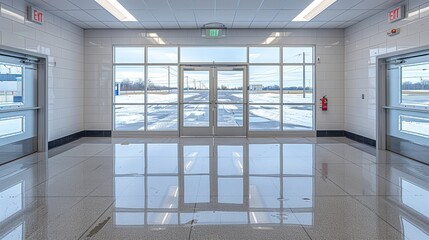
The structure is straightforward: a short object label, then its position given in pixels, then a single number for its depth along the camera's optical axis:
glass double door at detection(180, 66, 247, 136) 10.20
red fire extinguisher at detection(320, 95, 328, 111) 9.96
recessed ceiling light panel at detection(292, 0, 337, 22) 7.57
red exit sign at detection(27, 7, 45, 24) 6.97
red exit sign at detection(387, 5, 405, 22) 6.88
